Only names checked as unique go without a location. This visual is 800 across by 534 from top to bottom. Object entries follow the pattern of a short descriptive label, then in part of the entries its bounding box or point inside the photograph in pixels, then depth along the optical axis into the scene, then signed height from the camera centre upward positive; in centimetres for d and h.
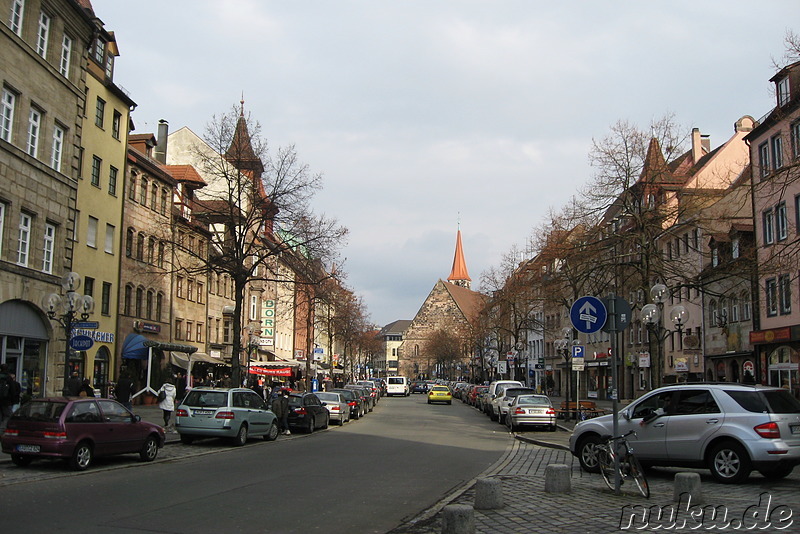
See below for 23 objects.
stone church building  16025 +980
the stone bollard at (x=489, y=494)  1031 -171
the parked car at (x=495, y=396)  3725 -148
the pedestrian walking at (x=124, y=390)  2476 -94
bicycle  1113 -141
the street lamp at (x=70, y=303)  2055 +162
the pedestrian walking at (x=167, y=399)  2509 -124
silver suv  1277 -102
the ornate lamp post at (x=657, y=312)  2300 +182
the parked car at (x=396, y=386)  8106 -213
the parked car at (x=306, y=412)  2833 -179
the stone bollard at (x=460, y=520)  814 -163
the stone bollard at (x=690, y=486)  1018 -153
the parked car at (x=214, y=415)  2148 -149
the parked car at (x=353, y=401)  3846 -180
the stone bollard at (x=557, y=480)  1165 -169
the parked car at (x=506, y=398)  3438 -140
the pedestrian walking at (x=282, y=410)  2744 -166
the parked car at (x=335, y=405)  3347 -176
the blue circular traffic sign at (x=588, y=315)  1164 +83
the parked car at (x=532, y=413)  2850 -166
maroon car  1454 -138
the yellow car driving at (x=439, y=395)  6094 -225
